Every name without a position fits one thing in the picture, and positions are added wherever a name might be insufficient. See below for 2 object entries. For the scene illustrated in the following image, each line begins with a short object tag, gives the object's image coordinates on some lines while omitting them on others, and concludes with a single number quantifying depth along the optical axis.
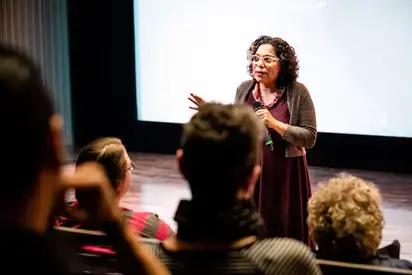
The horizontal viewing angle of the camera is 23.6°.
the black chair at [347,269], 2.33
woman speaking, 4.15
